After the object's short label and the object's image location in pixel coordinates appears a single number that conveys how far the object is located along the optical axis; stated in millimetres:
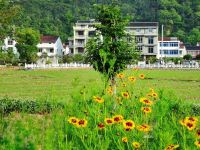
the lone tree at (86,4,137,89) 17516
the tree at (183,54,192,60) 83938
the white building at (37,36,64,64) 86625
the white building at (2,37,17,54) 83538
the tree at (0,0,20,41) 23259
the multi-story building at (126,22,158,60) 84250
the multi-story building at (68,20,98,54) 89312
